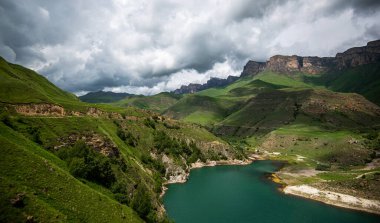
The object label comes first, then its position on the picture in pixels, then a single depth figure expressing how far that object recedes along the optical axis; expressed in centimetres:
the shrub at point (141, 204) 6894
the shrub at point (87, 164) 6581
